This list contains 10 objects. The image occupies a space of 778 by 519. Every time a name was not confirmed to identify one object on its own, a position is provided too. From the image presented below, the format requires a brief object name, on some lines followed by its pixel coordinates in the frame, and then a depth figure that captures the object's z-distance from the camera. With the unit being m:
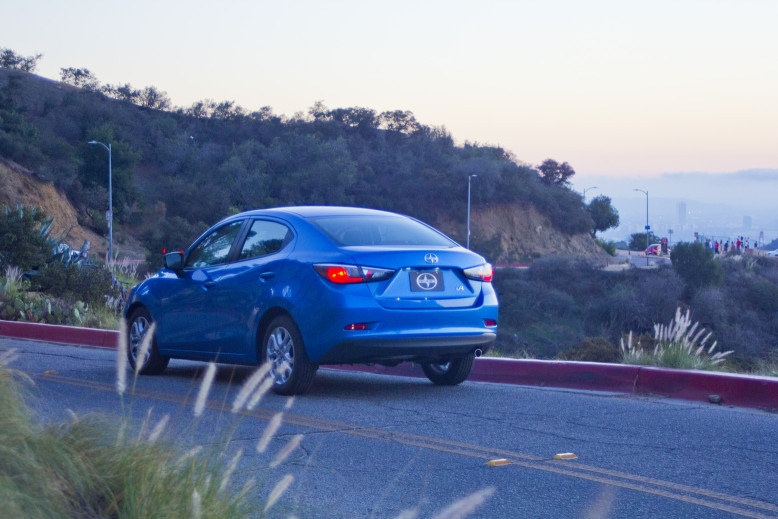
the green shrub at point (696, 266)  46.38
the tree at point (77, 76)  93.89
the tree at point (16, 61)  93.06
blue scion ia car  7.54
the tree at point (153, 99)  89.56
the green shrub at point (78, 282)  18.02
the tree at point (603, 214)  82.50
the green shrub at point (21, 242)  20.52
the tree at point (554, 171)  82.19
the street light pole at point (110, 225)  45.51
